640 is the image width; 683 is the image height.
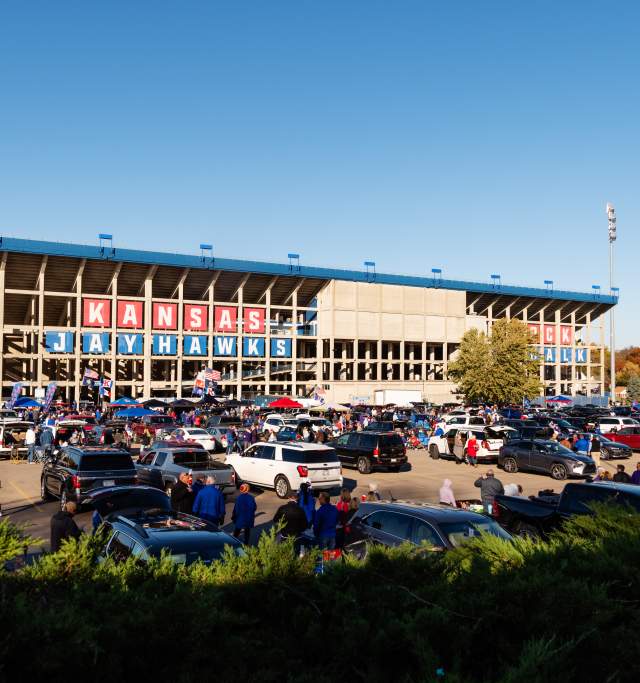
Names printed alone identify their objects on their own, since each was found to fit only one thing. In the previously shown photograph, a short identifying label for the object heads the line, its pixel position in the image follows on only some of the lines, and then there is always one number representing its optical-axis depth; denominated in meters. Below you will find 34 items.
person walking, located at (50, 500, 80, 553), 11.27
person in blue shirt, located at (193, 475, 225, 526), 14.77
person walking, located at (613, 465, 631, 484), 19.44
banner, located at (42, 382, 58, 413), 40.72
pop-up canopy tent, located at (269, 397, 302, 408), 49.23
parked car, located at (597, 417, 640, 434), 40.12
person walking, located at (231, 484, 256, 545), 14.23
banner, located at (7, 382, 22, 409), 46.33
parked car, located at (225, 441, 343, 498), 21.58
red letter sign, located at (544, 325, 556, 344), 100.50
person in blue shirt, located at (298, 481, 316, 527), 15.77
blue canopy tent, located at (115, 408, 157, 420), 42.06
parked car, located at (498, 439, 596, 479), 27.00
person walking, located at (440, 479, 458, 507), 16.84
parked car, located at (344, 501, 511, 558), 10.87
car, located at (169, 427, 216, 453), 32.53
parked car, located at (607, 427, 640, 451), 38.19
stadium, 68.00
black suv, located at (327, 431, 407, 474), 27.97
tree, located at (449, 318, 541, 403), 66.25
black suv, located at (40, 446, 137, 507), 18.75
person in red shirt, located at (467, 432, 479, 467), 31.25
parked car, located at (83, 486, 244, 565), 9.37
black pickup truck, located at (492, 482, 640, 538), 13.60
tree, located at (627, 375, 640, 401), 95.97
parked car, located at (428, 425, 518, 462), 31.45
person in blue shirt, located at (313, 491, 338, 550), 12.95
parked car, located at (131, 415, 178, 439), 39.85
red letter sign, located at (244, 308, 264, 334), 79.06
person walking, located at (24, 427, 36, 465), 31.84
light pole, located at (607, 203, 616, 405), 72.81
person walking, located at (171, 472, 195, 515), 15.49
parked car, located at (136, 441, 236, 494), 21.14
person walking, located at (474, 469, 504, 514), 17.27
